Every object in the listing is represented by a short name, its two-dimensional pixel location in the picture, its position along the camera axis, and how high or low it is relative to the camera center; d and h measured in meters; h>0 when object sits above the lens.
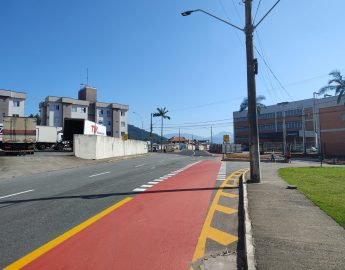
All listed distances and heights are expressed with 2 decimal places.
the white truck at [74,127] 40.97 +2.71
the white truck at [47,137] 54.75 +2.13
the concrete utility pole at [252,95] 14.95 +2.37
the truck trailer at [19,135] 34.09 +1.57
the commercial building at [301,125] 60.88 +5.62
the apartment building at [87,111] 83.62 +10.25
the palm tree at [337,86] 49.81 +9.03
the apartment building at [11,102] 70.31 +9.98
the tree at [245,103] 72.78 +9.73
